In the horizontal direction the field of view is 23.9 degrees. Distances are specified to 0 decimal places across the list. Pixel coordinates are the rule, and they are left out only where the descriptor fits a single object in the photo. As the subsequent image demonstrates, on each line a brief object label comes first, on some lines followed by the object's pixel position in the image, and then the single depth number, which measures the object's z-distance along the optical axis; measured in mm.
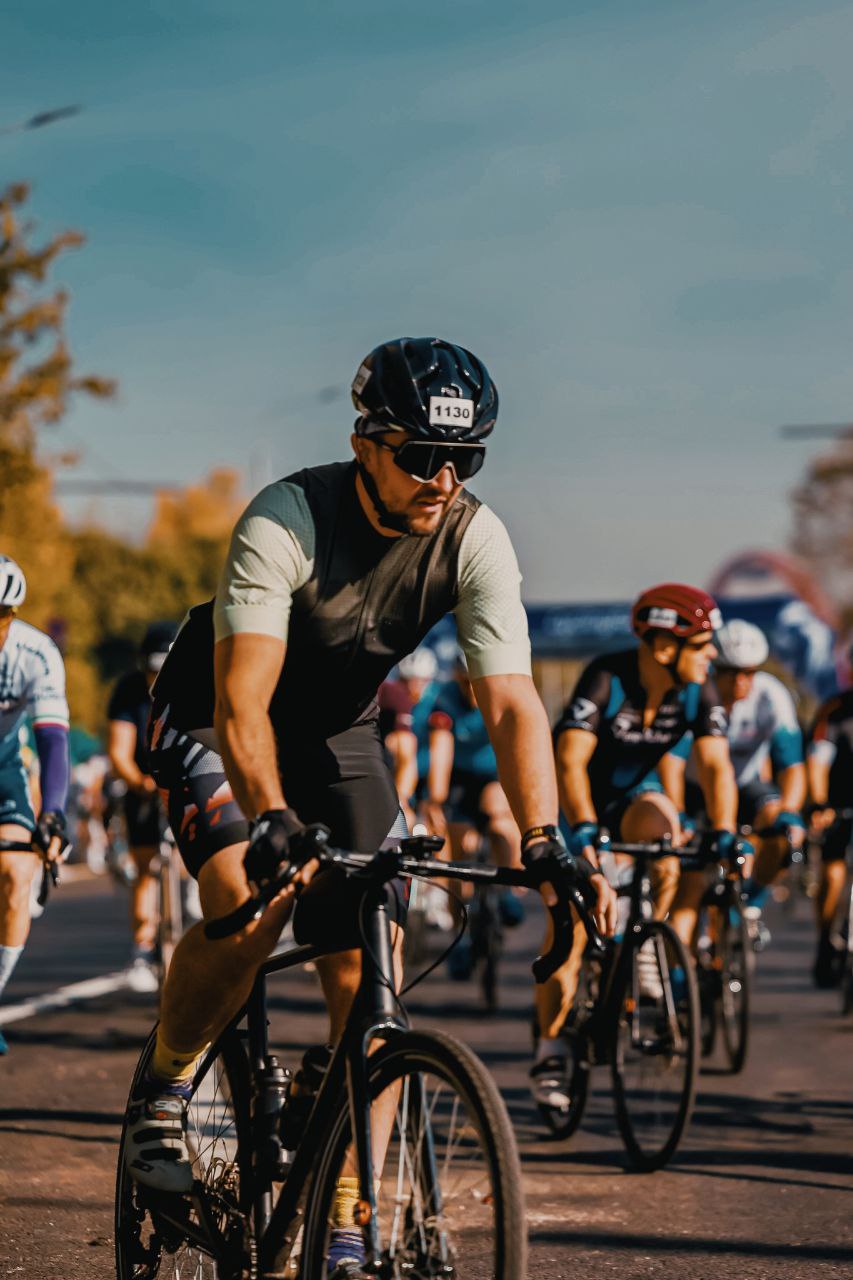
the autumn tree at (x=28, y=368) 27094
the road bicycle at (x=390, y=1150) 3395
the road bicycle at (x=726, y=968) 9141
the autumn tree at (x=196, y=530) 81375
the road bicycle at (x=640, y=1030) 7027
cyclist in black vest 3992
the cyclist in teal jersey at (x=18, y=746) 7668
